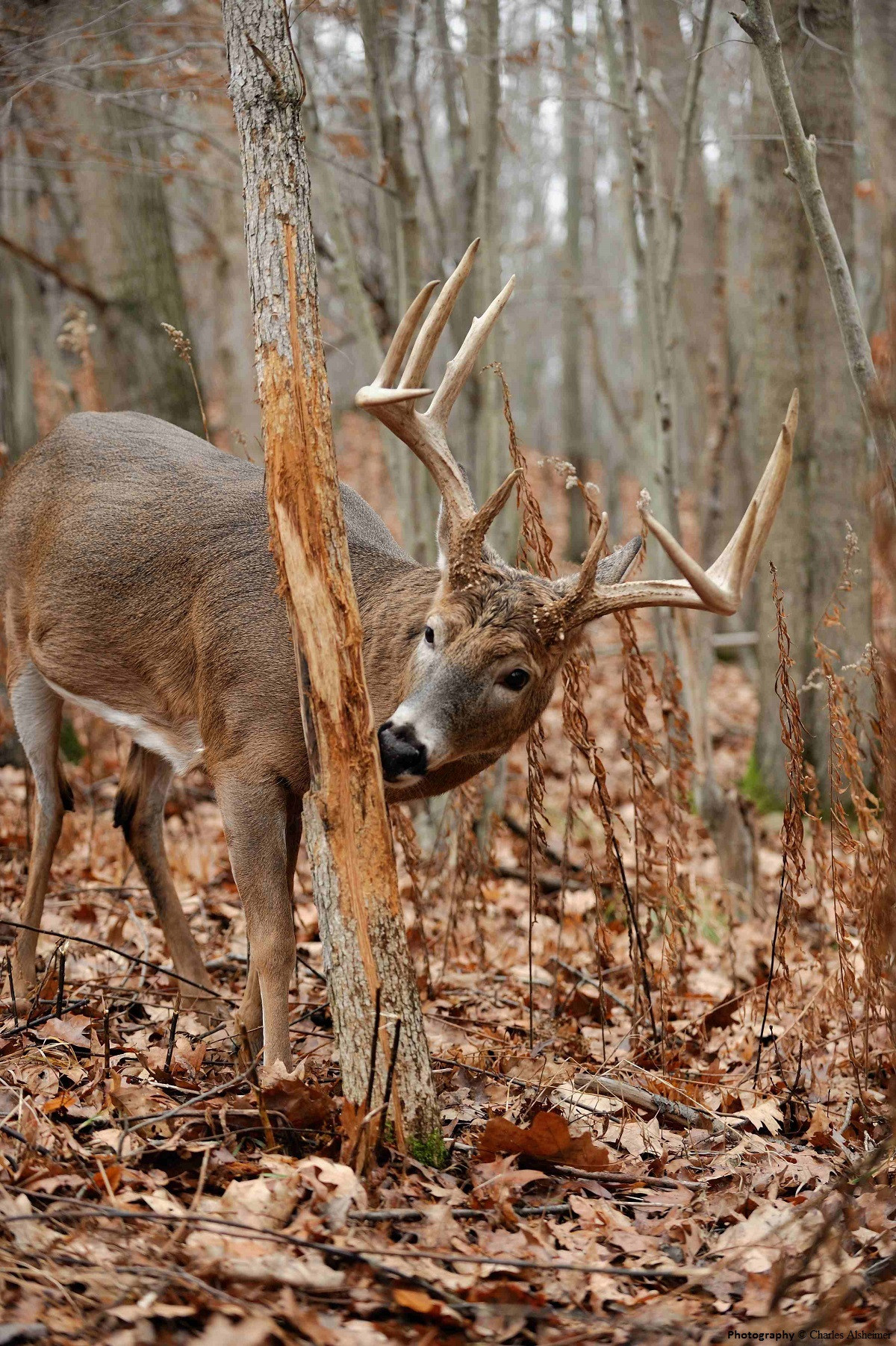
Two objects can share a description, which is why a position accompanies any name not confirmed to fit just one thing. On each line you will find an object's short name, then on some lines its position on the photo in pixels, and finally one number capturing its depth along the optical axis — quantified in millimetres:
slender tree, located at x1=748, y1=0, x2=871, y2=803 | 8375
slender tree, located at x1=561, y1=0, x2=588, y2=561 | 19312
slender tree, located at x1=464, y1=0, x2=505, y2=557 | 7812
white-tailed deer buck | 4375
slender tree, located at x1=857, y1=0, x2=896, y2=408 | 3070
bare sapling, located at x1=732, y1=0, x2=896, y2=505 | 4586
